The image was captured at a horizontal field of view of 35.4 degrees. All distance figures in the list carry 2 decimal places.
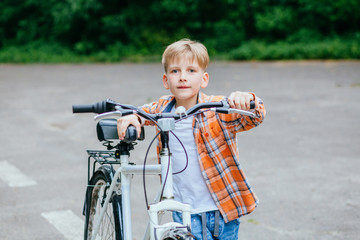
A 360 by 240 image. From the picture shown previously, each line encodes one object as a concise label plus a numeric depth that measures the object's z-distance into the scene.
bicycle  2.50
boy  3.05
